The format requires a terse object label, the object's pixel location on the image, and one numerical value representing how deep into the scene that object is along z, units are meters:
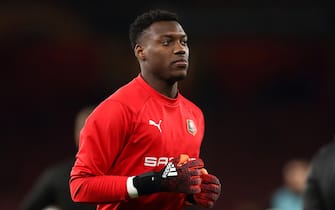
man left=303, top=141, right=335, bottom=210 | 9.54
